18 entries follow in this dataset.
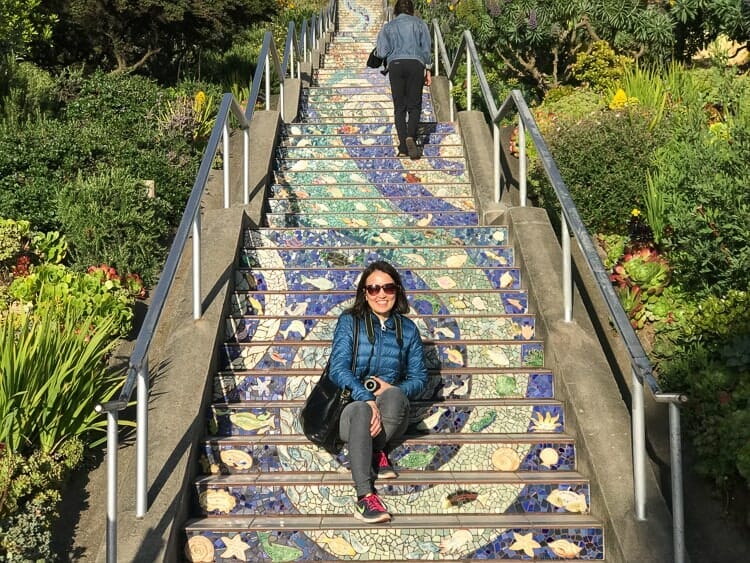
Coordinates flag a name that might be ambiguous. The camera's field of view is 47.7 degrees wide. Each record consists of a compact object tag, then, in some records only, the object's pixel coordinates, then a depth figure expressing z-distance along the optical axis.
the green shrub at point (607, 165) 6.54
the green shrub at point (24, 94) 8.77
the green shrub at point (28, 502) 3.76
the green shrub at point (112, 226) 6.45
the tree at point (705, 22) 8.31
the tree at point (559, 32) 9.45
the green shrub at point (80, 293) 5.41
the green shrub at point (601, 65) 9.38
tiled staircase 4.02
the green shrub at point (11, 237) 6.16
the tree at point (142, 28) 10.74
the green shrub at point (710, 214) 5.33
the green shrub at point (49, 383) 4.17
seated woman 4.07
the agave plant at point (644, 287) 5.86
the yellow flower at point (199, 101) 9.51
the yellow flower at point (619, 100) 8.00
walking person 7.81
